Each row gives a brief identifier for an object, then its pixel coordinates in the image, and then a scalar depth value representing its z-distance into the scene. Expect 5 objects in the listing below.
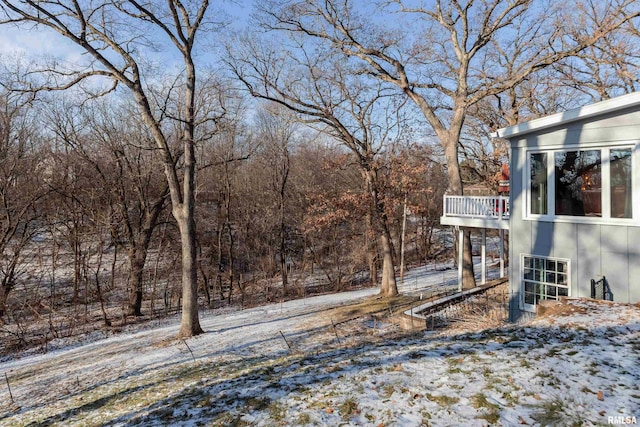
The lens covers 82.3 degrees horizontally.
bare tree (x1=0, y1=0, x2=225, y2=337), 8.89
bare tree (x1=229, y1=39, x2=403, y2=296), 13.45
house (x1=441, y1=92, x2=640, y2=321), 6.59
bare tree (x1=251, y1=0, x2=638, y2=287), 12.43
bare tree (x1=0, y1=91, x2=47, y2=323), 12.48
